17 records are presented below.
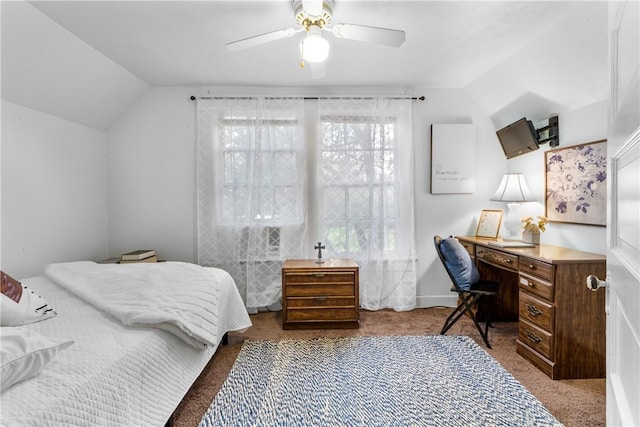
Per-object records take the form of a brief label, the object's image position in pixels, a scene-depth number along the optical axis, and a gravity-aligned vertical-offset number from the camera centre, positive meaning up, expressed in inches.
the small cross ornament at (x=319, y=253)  120.1 -17.2
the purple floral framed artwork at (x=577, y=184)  92.7 +7.3
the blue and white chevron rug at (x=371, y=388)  67.7 -44.8
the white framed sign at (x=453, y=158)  134.8 +21.2
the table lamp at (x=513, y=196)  118.5 +4.0
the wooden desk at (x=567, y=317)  81.4 -29.2
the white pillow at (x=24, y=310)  58.3 -19.2
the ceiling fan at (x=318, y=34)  68.7 +40.2
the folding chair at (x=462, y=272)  101.3 -21.2
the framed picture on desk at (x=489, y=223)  127.8 -6.8
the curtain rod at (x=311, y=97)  129.8 +46.6
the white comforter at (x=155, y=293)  63.2 -19.3
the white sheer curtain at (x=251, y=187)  129.4 +9.0
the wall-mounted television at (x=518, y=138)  113.1 +26.4
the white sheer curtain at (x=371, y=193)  131.6 +6.5
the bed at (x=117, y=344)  40.9 -23.0
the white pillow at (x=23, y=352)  39.5 -19.4
